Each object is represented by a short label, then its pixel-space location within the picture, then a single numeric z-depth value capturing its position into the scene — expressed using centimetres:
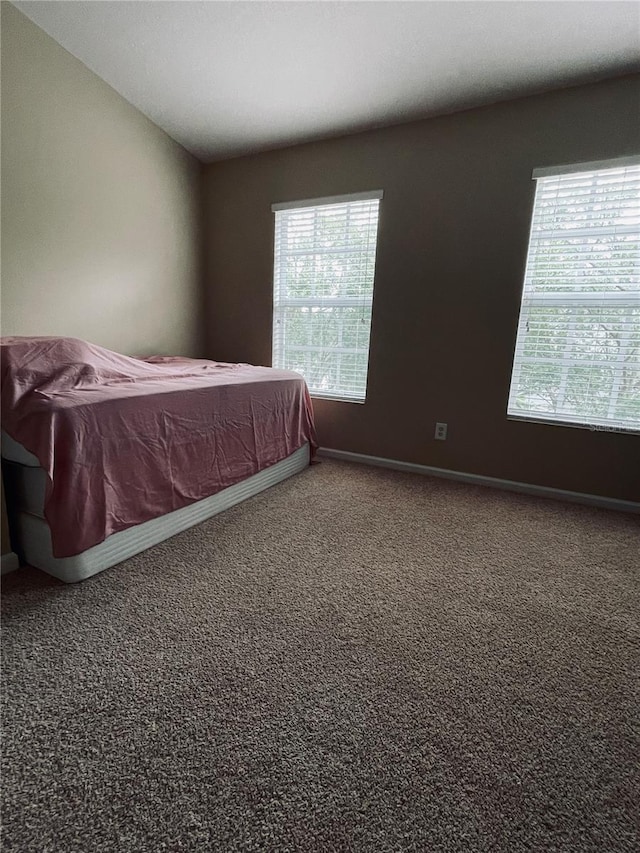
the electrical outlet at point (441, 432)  280
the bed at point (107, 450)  143
